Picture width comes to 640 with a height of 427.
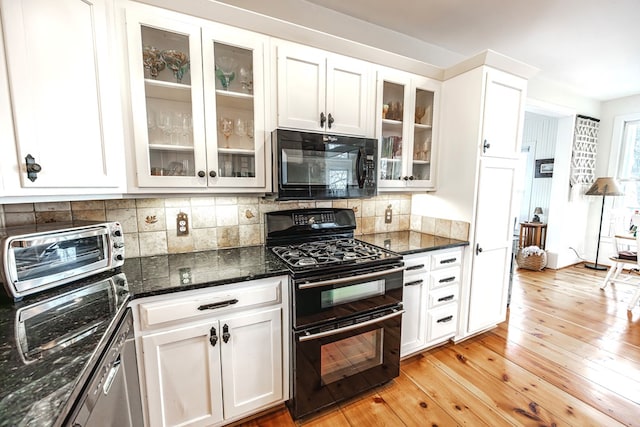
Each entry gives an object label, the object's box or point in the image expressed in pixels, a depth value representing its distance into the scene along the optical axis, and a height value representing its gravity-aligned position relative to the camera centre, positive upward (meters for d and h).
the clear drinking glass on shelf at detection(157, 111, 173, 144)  1.53 +0.33
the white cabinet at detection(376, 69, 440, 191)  2.16 +0.46
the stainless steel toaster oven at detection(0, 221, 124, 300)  1.02 -0.31
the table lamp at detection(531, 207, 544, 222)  4.76 -0.49
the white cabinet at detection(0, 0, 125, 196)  1.05 +0.34
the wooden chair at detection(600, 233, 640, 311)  3.03 -1.14
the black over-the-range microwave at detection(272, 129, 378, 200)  1.67 +0.12
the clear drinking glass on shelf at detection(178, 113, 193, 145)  1.56 +0.31
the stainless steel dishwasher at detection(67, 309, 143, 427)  0.75 -0.69
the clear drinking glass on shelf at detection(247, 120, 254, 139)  1.71 +0.34
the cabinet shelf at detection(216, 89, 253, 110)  1.63 +0.51
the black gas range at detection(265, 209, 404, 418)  1.51 -0.78
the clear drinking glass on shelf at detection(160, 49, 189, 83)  1.51 +0.68
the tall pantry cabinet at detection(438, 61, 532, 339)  2.08 +0.15
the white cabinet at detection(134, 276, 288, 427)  1.28 -0.87
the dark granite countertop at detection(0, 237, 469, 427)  0.59 -0.48
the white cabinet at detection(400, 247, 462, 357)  2.01 -0.88
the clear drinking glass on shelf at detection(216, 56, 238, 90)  1.61 +0.68
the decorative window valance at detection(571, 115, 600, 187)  4.21 +0.58
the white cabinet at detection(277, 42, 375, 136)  1.74 +0.63
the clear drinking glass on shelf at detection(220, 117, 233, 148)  1.66 +0.34
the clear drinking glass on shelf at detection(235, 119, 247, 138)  1.71 +0.35
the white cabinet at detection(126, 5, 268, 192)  1.44 +0.47
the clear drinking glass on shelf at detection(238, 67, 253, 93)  1.67 +0.64
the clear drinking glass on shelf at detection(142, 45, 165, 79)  1.45 +0.66
